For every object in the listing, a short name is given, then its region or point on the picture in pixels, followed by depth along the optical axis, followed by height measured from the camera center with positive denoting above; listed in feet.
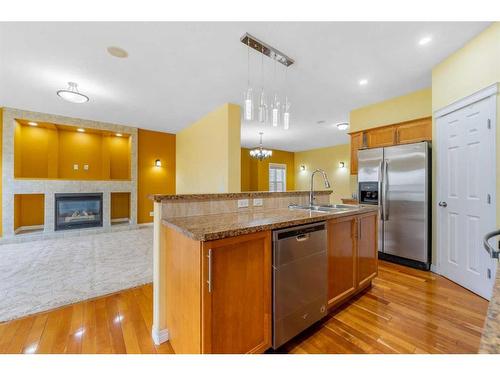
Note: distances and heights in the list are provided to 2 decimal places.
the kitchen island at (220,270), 3.89 -1.77
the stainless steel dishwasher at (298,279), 4.74 -2.23
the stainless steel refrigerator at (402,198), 9.68 -0.53
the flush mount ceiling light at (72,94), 10.79 +4.71
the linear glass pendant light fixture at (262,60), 6.47 +5.19
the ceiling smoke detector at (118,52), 8.19 +5.29
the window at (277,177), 31.30 +1.45
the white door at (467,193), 7.16 -0.21
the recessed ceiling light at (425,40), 7.53 +5.25
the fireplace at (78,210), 16.30 -1.93
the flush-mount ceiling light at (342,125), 17.86 +5.19
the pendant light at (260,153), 21.86 +3.44
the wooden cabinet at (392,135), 10.74 +2.94
